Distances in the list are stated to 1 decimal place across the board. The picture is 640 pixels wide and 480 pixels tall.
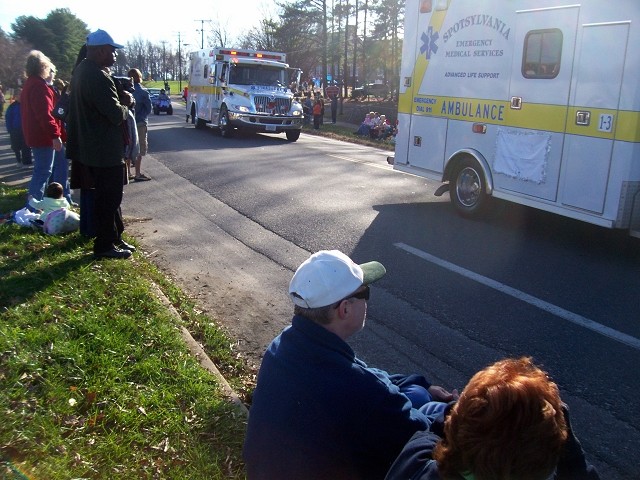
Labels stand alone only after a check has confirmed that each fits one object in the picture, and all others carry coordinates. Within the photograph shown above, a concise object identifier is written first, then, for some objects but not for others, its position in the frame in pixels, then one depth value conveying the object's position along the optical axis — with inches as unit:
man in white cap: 87.9
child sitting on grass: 288.2
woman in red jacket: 307.1
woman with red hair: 64.7
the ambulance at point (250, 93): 890.1
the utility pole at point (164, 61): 4488.2
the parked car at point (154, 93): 1679.7
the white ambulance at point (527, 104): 286.4
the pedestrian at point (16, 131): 566.9
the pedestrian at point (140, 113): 459.0
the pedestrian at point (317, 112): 1181.7
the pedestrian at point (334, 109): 1342.3
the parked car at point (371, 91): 2121.1
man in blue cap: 239.3
